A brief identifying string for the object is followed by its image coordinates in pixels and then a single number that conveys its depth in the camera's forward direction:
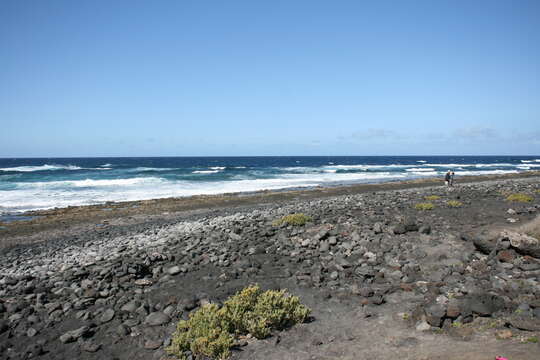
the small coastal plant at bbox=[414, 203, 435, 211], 13.66
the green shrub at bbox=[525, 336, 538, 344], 4.37
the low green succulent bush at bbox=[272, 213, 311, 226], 12.21
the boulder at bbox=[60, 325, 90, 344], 6.04
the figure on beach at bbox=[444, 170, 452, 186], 29.25
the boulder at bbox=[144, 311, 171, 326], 6.35
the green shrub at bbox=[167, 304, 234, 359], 5.02
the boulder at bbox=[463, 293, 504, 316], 5.30
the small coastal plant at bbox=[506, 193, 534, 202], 15.12
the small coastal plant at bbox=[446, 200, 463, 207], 14.37
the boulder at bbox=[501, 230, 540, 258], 7.40
